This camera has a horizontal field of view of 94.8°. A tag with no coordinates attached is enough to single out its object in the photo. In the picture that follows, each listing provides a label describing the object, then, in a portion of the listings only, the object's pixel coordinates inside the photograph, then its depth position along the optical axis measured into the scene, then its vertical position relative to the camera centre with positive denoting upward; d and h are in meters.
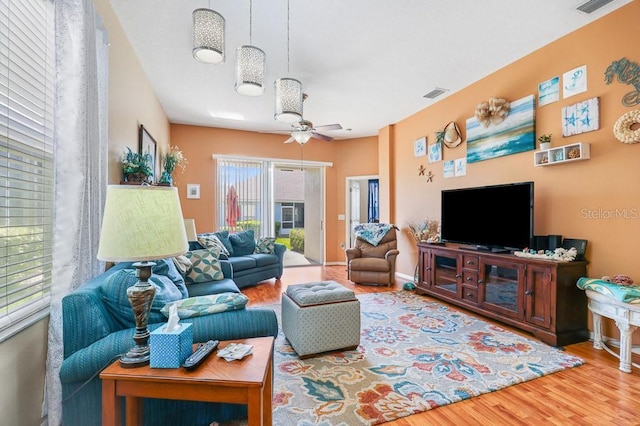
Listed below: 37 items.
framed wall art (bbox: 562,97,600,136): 2.76 +0.93
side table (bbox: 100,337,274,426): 1.12 -0.67
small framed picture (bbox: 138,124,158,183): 3.55 +0.90
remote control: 1.19 -0.61
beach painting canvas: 3.34 +0.98
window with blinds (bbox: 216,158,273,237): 6.23 +0.38
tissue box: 1.20 -0.56
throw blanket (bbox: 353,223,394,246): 5.32 -0.34
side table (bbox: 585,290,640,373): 2.20 -0.81
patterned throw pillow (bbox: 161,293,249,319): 1.64 -0.53
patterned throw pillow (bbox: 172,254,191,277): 2.95 -0.53
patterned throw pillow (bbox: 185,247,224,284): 3.26 -0.61
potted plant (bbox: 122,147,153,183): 2.89 +0.45
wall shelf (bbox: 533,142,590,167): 2.80 +0.60
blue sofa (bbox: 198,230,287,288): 4.69 -0.75
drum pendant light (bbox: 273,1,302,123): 2.80 +1.11
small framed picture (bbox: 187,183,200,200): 5.96 +0.47
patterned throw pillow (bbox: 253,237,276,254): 5.41 -0.60
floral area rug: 1.84 -1.21
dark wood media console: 2.68 -0.81
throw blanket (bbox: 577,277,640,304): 2.21 -0.61
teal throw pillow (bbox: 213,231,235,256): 5.00 -0.45
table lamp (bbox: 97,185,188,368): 1.21 -0.09
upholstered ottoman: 2.43 -0.91
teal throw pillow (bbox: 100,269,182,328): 1.55 -0.45
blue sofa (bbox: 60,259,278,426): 1.34 -0.64
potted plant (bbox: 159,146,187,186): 4.84 +0.88
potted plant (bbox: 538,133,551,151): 3.12 +0.77
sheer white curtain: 1.52 +0.27
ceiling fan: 4.32 +1.25
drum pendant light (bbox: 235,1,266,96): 2.40 +1.20
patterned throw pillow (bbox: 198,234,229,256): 4.25 -0.42
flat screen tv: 3.08 -0.03
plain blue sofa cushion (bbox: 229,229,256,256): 5.24 -0.53
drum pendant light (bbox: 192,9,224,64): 2.13 +1.33
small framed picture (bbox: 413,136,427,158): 5.01 +1.15
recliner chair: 4.90 -0.84
